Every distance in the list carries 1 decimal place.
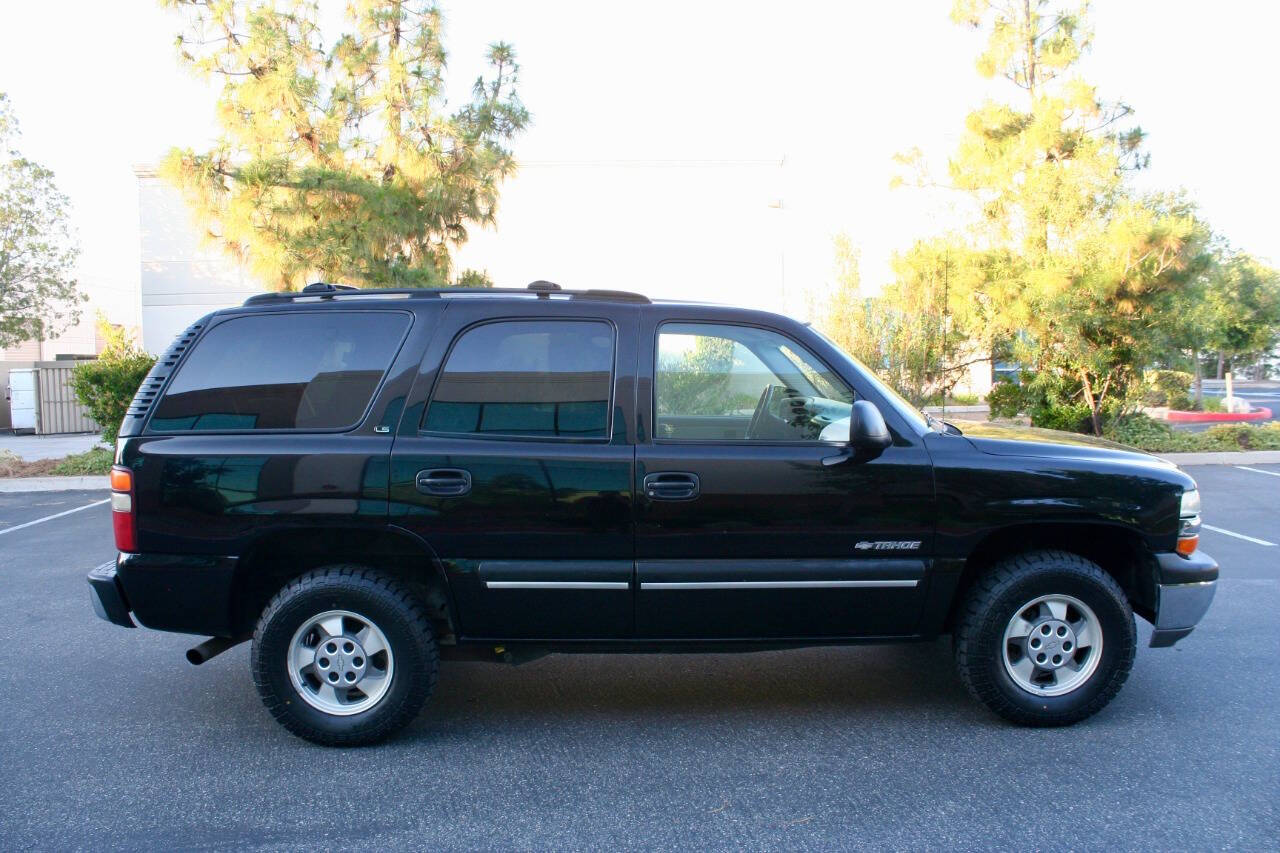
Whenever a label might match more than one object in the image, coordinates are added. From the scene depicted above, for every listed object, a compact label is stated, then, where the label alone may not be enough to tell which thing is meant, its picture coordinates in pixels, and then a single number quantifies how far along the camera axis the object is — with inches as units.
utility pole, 540.0
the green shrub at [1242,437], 550.6
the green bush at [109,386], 514.0
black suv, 157.6
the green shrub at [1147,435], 539.8
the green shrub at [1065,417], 553.3
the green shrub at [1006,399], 581.6
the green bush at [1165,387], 551.6
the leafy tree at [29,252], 884.6
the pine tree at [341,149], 467.5
